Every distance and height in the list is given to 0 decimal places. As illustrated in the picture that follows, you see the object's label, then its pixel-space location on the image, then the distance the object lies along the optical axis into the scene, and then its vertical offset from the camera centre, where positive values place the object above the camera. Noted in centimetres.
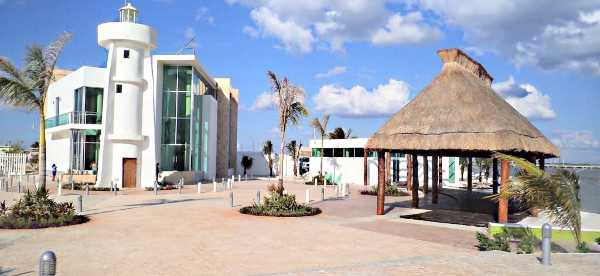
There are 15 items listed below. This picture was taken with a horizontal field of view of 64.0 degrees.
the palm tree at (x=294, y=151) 6025 +90
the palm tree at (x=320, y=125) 4622 +319
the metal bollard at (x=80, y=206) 1876 -196
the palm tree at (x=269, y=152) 6138 +73
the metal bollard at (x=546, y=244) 989 -175
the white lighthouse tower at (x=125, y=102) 3161 +371
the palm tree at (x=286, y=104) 2186 +248
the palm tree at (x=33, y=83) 1664 +257
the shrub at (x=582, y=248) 1183 -219
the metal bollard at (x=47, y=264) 691 -156
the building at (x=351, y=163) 4475 -48
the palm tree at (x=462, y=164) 5935 -68
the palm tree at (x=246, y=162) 6048 -58
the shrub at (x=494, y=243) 1193 -210
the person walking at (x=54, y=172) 3739 -123
